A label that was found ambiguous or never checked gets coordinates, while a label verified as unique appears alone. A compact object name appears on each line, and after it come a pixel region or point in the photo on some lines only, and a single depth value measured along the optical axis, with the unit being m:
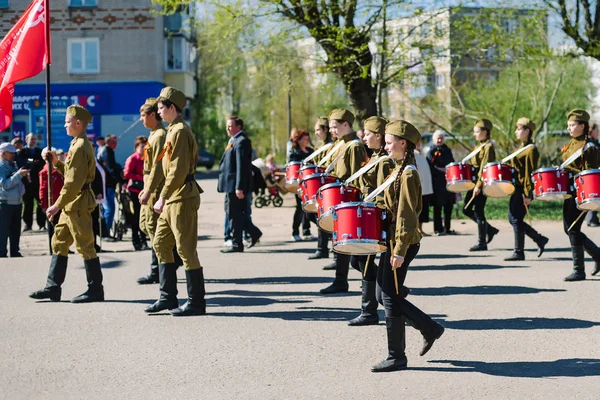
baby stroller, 26.85
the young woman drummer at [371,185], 8.70
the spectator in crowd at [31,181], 18.92
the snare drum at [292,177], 13.98
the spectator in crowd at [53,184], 14.90
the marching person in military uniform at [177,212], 9.54
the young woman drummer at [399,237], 7.16
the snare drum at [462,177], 14.52
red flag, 13.01
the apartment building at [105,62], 48.00
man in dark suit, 15.36
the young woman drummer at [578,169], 11.45
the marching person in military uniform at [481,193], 14.30
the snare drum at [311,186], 11.13
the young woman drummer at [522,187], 13.53
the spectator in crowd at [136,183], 15.93
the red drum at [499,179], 13.41
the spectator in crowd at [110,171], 17.25
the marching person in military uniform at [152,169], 10.18
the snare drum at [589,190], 10.95
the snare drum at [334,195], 9.12
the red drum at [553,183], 11.70
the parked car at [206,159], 66.25
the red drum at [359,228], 7.44
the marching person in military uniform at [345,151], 10.43
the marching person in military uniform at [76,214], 10.21
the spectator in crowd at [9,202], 15.59
